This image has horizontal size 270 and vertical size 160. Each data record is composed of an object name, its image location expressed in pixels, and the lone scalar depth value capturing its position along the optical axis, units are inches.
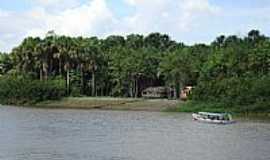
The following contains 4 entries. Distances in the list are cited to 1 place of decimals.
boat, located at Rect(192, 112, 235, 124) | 2827.3
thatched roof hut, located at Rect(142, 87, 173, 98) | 4522.6
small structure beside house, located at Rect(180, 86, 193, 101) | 4010.3
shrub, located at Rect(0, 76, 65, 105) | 4256.9
